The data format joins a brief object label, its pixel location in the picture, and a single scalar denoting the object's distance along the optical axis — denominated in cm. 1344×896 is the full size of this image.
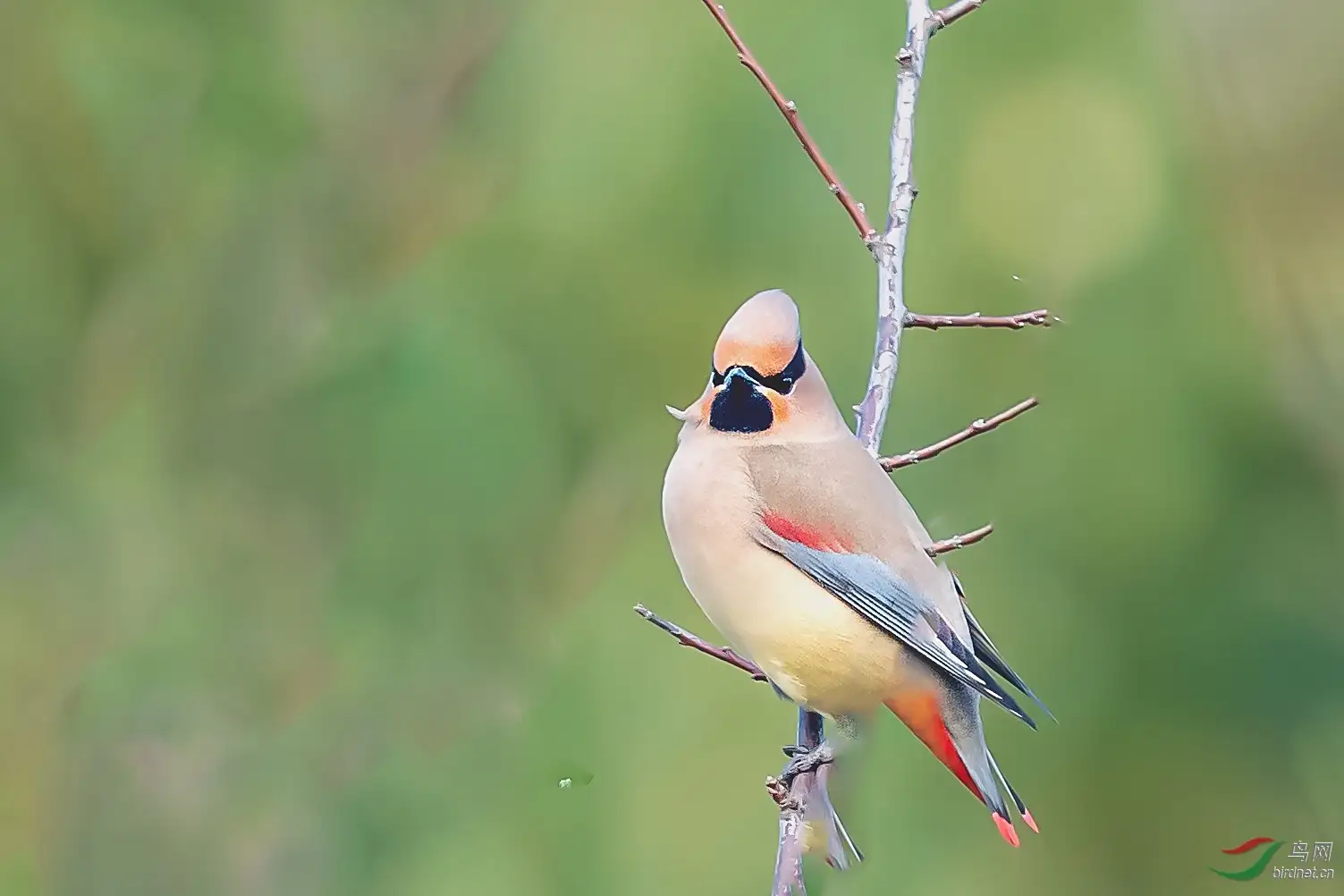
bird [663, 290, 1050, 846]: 516
